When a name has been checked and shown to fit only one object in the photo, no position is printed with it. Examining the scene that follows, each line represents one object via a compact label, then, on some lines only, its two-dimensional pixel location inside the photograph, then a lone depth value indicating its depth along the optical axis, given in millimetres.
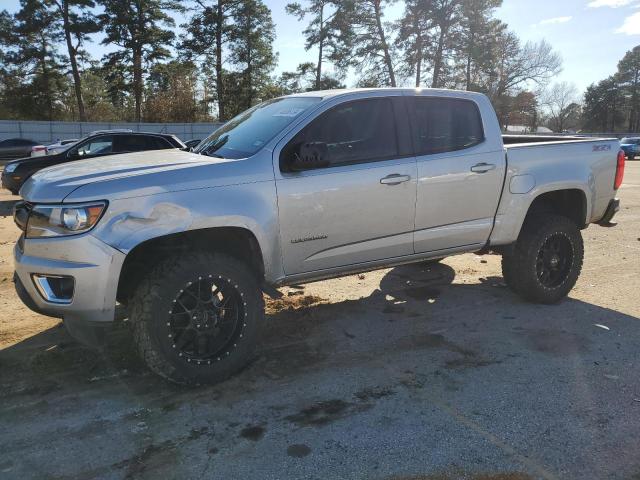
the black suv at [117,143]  11750
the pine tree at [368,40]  37406
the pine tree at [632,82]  65688
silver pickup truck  3244
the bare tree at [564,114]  76312
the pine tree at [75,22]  37062
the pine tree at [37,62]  37625
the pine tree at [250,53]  37344
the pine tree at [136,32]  37062
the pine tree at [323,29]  37688
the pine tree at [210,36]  36812
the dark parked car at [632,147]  33875
